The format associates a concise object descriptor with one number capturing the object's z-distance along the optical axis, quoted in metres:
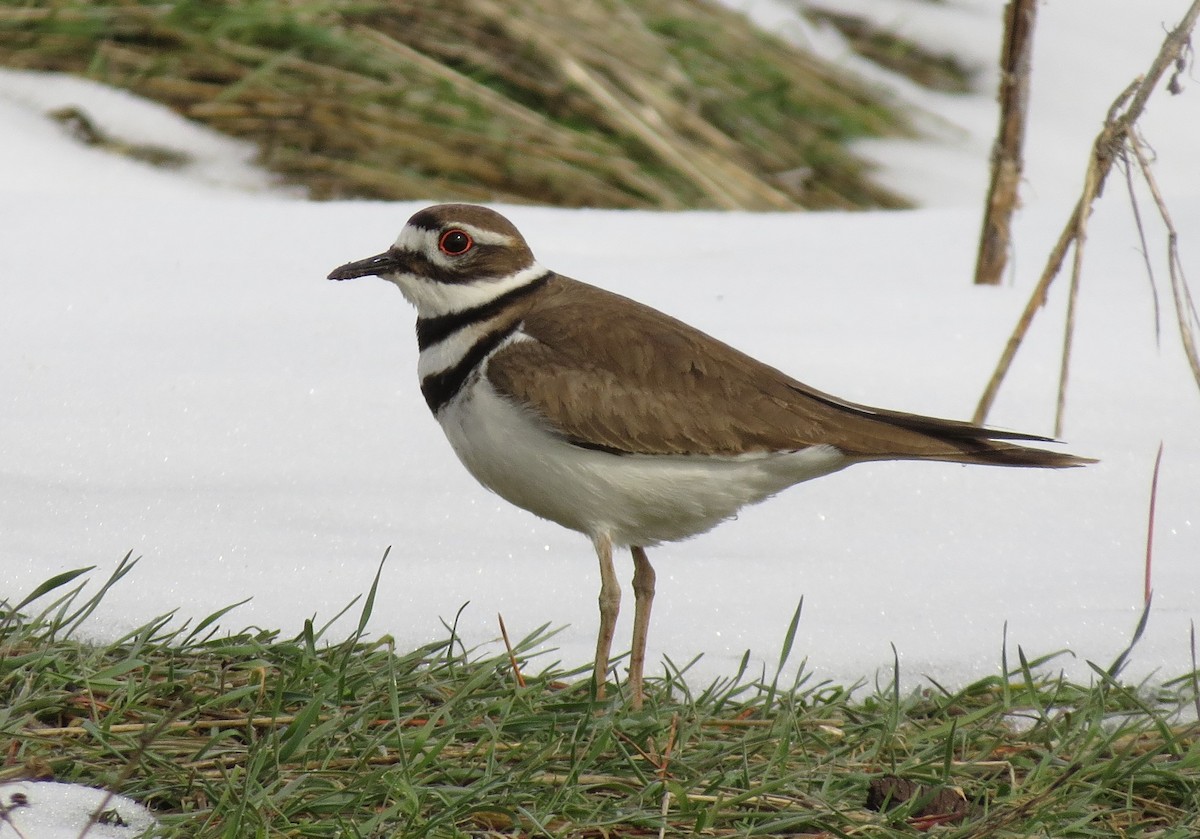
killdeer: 8.16
